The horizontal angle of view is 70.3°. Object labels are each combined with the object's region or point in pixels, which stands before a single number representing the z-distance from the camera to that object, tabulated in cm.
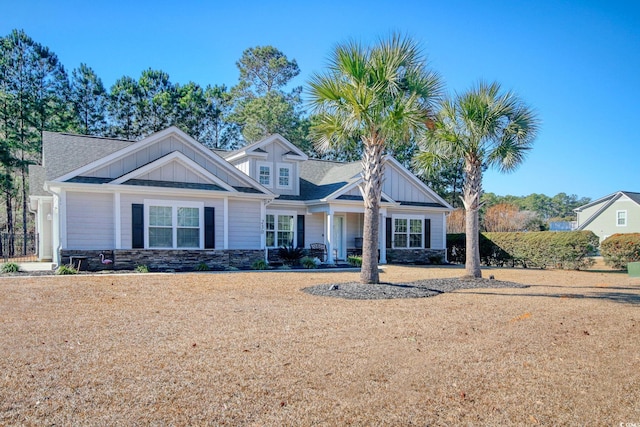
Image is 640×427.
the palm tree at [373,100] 1138
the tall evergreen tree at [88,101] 3331
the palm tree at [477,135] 1368
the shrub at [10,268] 1461
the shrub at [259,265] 1758
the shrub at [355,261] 1992
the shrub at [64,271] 1423
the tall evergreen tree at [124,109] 3441
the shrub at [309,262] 1869
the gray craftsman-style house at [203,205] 1564
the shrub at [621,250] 1905
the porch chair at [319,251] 2105
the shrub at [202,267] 1645
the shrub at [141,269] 1551
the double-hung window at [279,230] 2109
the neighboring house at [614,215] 3769
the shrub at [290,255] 1953
